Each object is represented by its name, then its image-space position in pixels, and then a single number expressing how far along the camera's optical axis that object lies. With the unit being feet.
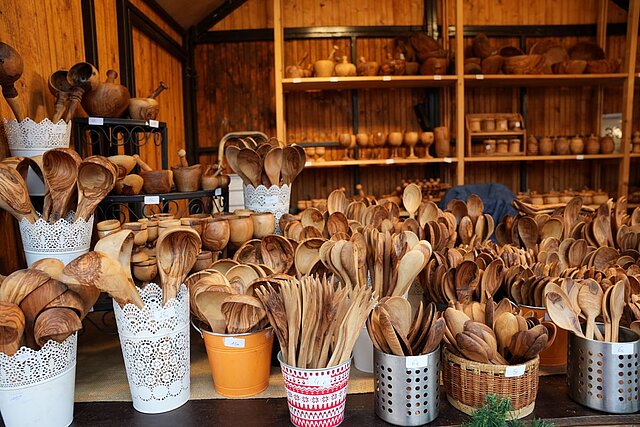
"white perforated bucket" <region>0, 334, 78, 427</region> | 2.63
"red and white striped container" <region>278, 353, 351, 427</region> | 2.64
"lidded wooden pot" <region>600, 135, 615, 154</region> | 12.57
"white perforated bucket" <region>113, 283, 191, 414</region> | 2.91
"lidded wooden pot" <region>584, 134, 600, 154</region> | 12.65
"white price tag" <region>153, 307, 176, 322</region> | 2.92
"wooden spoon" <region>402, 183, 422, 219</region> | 5.12
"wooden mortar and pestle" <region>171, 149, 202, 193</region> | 5.16
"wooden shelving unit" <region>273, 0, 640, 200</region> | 11.37
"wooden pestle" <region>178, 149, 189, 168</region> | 5.19
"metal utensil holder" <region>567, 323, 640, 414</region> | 2.75
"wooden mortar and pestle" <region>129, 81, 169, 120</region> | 6.55
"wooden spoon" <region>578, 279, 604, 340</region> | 2.93
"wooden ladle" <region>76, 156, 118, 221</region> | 3.51
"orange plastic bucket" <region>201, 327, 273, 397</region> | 3.05
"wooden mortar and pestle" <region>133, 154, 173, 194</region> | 4.90
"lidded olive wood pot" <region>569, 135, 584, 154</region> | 12.62
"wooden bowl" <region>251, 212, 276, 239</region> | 4.47
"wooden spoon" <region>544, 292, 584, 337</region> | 2.93
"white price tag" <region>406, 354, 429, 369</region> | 2.65
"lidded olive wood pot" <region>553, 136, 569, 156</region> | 12.65
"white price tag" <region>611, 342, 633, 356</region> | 2.73
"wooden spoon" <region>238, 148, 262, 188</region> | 4.87
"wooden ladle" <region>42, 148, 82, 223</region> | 3.43
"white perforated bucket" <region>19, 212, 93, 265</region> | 3.69
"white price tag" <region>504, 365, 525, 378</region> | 2.68
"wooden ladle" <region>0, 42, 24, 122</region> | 4.31
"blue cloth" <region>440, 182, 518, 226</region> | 8.68
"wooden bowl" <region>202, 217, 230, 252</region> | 4.00
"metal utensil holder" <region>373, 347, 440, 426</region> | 2.67
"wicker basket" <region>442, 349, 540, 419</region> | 2.71
